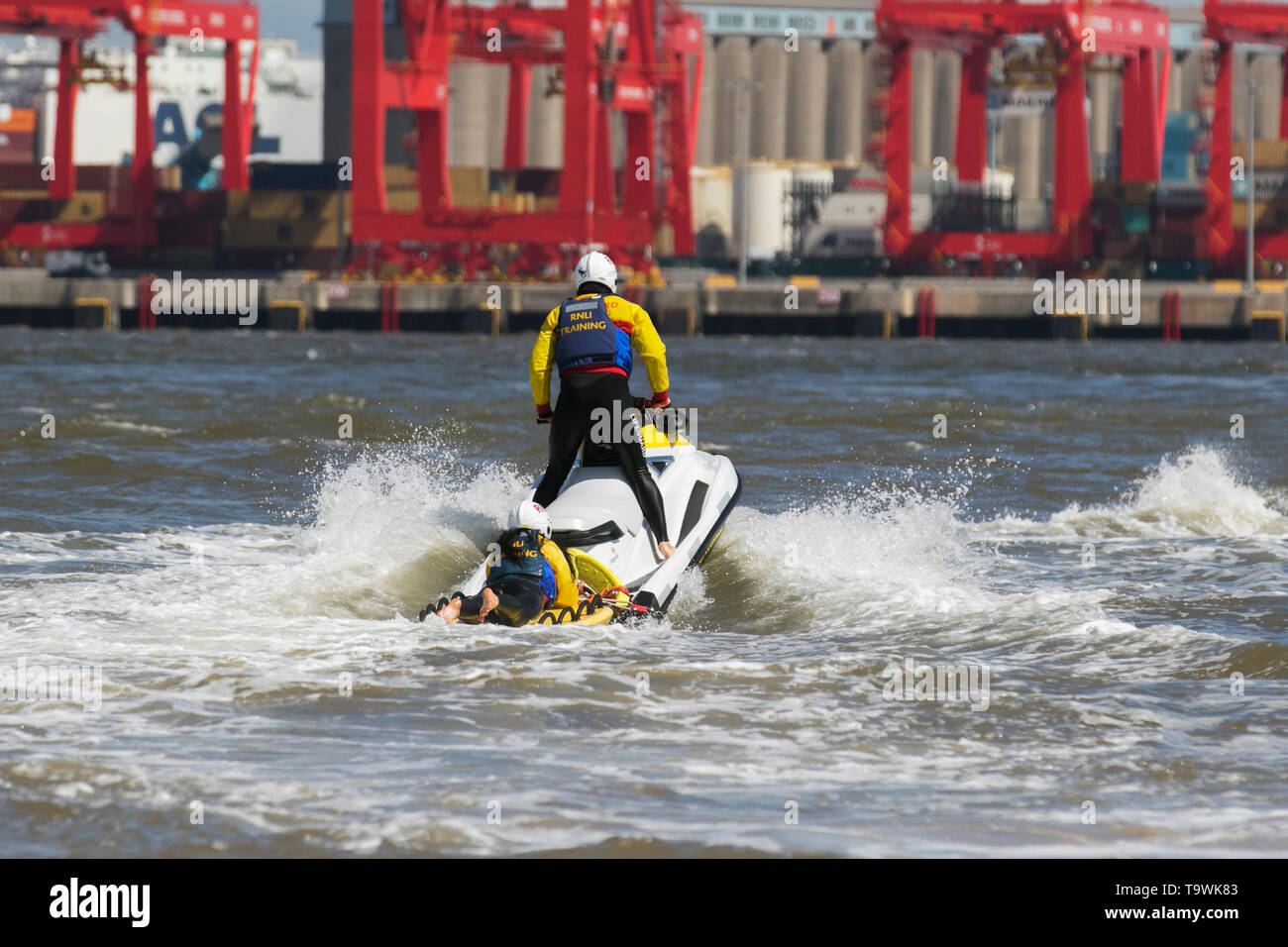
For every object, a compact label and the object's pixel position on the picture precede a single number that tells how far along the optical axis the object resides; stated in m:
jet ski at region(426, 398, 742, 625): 18.94
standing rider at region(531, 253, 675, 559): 20.39
